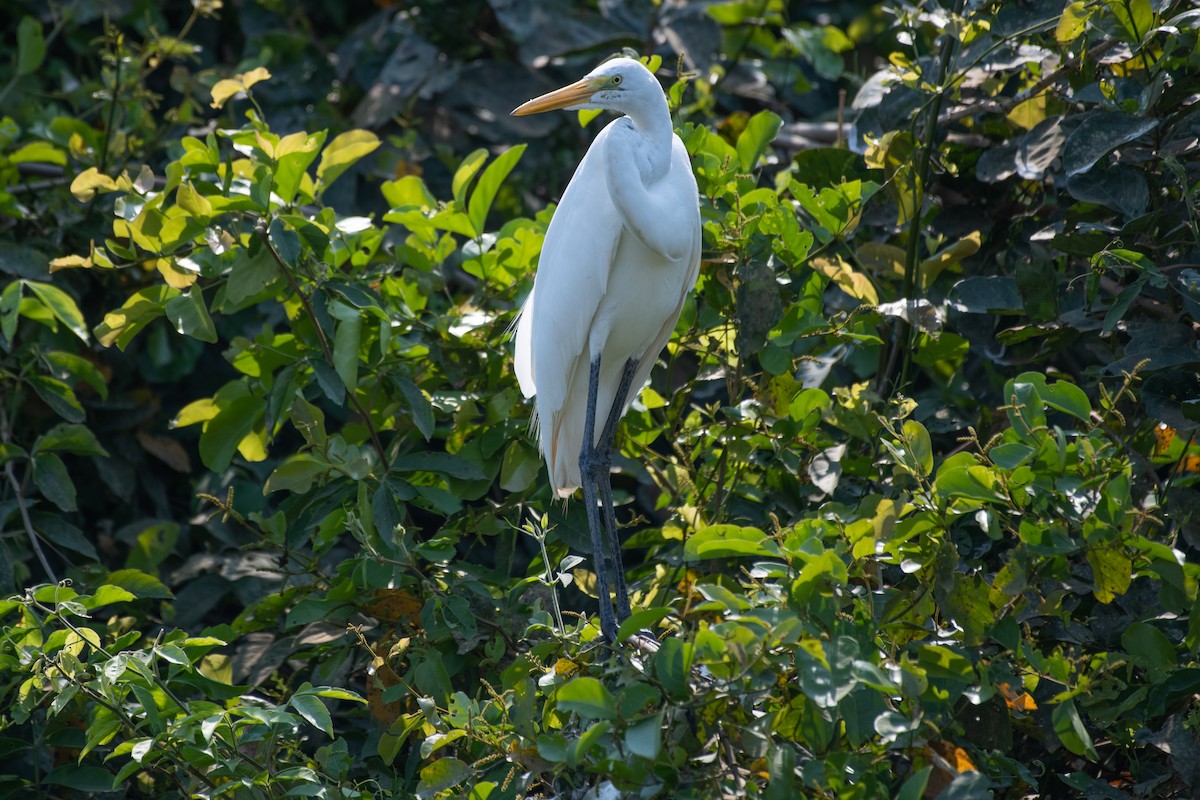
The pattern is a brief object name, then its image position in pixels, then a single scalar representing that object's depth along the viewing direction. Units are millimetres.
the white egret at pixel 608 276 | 24965
